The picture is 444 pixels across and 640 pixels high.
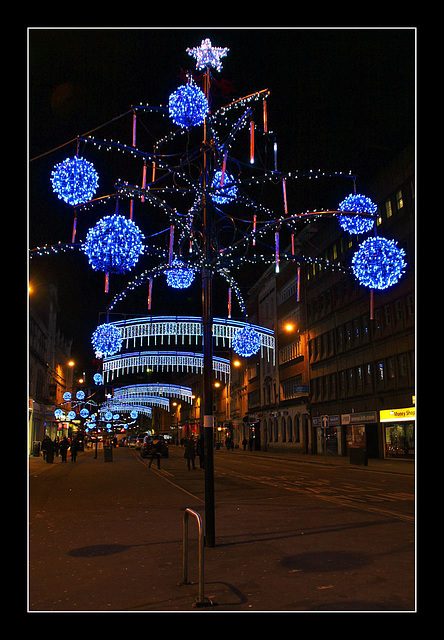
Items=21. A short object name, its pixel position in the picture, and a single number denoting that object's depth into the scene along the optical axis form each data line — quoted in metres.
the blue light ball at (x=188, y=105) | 8.76
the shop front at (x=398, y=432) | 34.72
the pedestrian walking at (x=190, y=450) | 30.41
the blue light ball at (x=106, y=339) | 14.29
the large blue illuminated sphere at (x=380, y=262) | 9.62
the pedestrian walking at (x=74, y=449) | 40.84
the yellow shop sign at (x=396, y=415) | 34.44
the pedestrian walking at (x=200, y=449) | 28.43
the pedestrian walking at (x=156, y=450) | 29.88
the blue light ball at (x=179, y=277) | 11.62
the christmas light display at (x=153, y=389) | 43.49
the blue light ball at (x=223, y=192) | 10.70
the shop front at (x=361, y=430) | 39.69
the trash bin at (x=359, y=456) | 32.09
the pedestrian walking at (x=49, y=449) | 36.19
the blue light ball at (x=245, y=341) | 13.22
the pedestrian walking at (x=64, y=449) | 40.44
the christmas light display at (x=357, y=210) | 10.13
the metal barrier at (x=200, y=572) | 6.09
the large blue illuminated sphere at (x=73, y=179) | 8.36
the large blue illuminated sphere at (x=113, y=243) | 8.27
